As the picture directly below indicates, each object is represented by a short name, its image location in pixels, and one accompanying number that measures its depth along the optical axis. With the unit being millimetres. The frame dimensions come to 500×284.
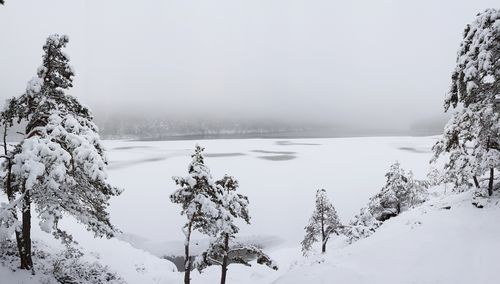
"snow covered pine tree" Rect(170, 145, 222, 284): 13695
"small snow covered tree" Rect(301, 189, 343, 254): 27231
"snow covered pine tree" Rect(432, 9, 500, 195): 12531
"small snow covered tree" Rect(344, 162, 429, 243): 30391
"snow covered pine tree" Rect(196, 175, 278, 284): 14822
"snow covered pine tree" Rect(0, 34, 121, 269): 10203
